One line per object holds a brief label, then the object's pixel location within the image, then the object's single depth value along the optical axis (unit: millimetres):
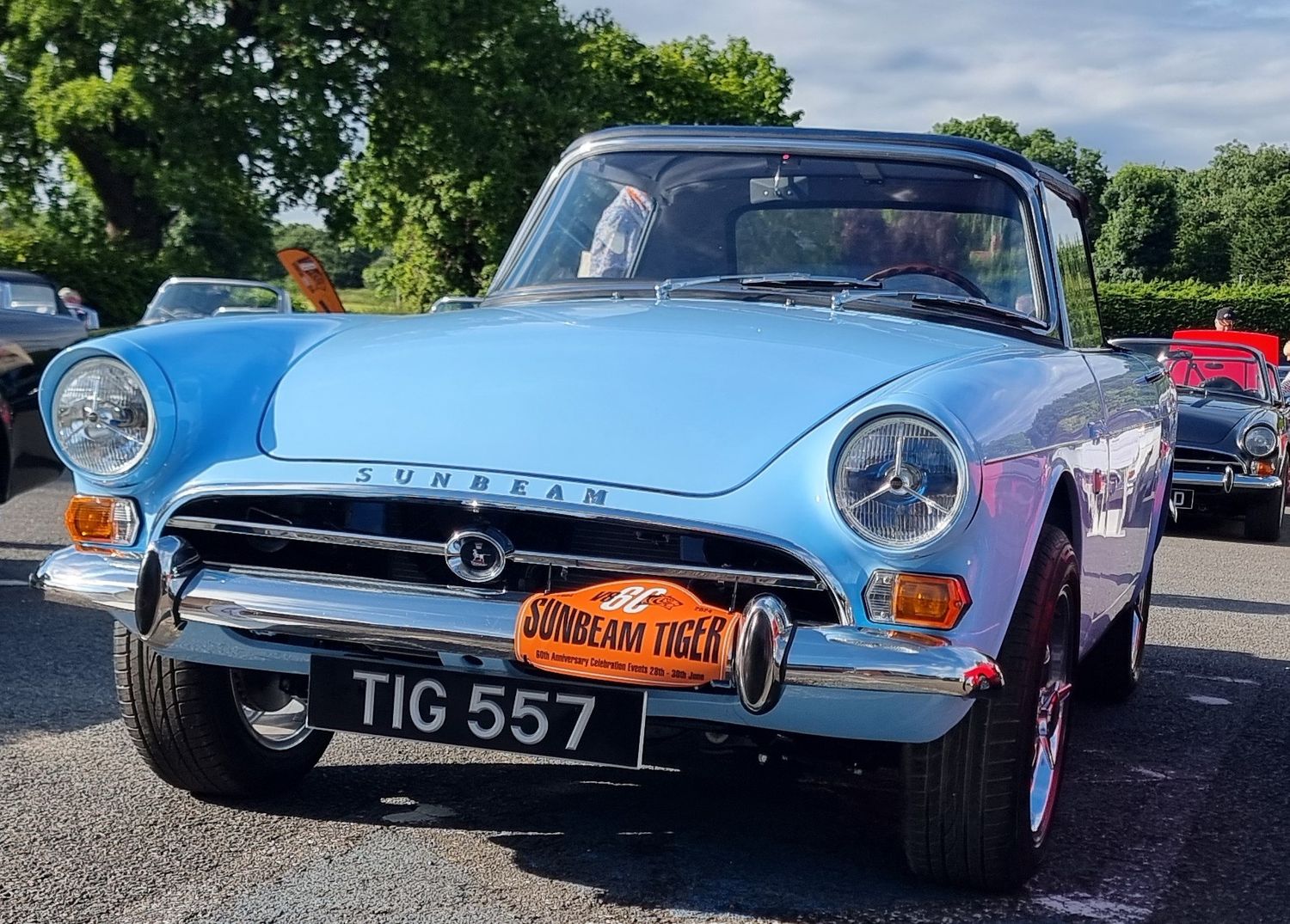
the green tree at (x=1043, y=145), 80500
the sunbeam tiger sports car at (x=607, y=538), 2842
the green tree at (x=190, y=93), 27281
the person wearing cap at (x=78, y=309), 20797
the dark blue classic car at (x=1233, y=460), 12047
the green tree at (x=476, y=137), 31938
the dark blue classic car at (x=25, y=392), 6715
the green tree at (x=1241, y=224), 66188
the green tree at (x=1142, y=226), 68250
